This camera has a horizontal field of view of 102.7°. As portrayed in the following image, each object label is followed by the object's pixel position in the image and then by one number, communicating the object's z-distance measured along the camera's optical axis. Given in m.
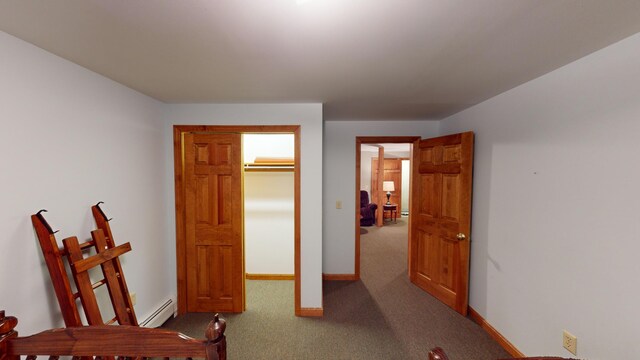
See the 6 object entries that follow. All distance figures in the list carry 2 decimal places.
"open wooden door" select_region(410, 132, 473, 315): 2.74
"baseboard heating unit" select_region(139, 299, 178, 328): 2.40
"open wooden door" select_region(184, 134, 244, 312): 2.73
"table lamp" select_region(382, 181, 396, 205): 8.13
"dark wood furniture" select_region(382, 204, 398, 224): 8.02
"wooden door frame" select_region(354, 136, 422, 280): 3.73
